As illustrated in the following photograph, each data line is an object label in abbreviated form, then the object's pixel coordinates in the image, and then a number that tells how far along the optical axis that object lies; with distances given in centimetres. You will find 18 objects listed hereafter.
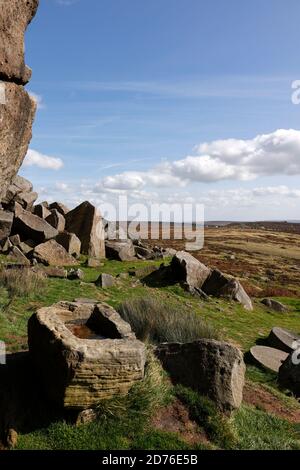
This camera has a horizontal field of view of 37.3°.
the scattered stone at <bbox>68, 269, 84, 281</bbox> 2052
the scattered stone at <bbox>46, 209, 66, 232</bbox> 2891
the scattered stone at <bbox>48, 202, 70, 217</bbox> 3284
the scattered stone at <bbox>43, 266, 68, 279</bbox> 2020
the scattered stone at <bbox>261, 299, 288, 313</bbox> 2442
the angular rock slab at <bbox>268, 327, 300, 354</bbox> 1595
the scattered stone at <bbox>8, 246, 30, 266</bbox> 2162
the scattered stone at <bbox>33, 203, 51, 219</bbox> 2970
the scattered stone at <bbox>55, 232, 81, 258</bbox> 2586
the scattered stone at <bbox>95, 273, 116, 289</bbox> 1995
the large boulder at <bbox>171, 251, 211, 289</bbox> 2348
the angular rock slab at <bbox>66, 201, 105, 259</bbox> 2766
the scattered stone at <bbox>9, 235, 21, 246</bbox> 2444
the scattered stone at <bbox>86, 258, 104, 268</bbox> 2453
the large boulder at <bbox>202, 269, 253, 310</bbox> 2248
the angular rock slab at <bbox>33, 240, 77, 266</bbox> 2288
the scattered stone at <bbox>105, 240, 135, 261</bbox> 2816
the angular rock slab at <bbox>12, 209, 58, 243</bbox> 2575
